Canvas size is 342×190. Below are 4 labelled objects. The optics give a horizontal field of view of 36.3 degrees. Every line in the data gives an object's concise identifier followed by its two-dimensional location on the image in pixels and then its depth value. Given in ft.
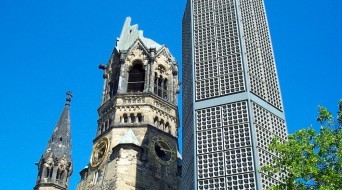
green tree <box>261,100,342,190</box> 67.82
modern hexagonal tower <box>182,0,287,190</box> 88.63
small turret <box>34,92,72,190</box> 150.61
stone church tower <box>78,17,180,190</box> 129.80
